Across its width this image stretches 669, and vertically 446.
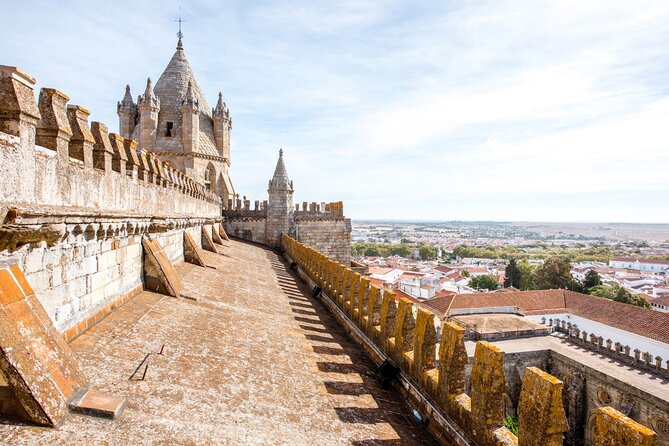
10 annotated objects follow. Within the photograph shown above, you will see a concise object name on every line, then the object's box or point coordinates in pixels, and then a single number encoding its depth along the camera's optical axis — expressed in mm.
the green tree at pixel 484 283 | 81062
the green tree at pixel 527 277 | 74625
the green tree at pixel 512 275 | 77875
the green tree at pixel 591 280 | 68062
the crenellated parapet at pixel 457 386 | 3770
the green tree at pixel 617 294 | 56688
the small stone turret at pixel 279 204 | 28031
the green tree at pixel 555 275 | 65625
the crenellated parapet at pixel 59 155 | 3678
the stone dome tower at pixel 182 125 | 28906
